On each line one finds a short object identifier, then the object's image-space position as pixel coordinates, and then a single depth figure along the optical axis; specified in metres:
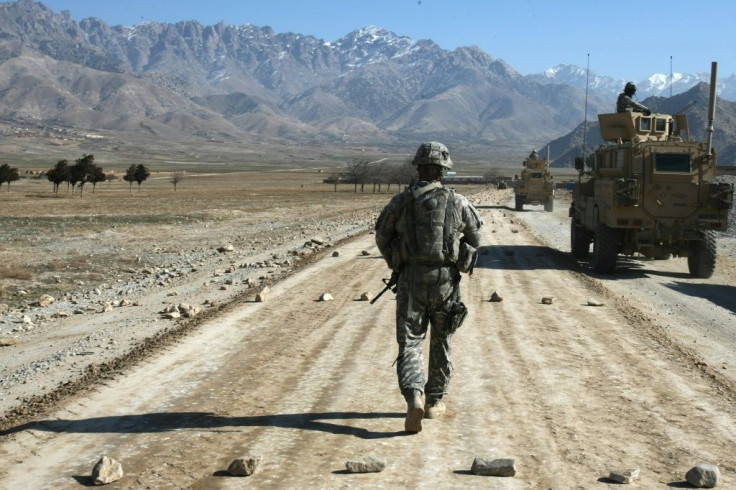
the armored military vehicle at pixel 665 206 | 19.14
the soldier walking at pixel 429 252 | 7.36
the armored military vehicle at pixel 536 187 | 48.16
